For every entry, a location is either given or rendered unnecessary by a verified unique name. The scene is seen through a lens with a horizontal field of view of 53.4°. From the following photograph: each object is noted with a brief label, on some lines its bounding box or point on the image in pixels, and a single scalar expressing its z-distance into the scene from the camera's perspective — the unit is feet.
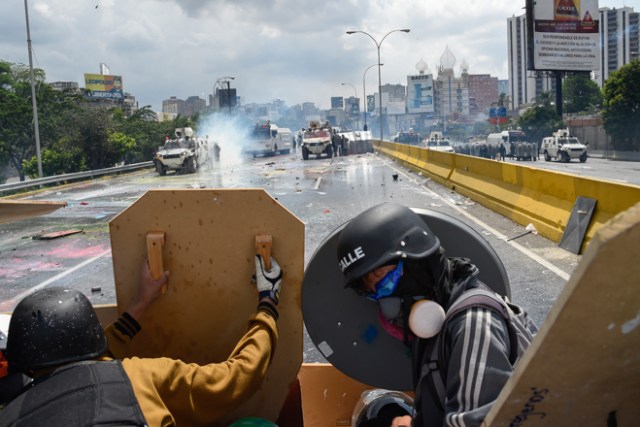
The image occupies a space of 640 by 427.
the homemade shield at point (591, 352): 3.47
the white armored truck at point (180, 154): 102.94
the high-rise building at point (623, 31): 255.91
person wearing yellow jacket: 6.29
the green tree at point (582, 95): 261.28
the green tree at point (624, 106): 148.46
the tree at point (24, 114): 126.72
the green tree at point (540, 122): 217.36
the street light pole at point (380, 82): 196.76
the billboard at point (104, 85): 413.39
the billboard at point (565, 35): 181.78
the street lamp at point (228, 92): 272.10
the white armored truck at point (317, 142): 143.64
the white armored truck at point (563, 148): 127.95
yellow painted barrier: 26.55
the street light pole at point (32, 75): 91.40
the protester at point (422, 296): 6.01
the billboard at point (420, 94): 605.73
